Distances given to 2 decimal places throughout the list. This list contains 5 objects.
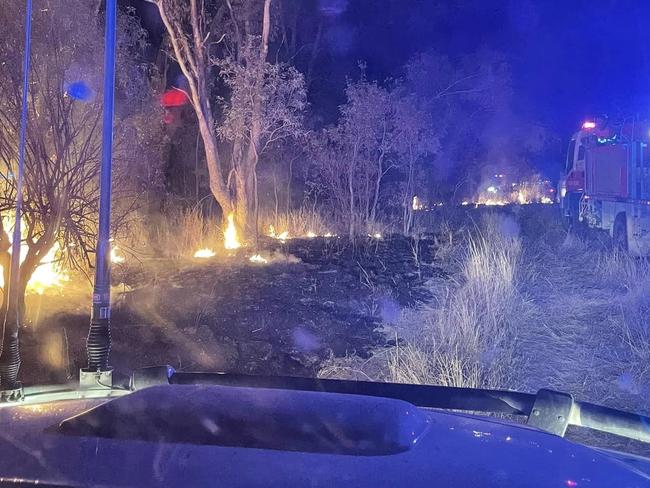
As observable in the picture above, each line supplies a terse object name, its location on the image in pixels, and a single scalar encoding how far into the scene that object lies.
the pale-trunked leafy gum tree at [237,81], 16.61
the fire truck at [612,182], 16.22
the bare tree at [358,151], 19.42
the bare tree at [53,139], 8.34
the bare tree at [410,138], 19.95
